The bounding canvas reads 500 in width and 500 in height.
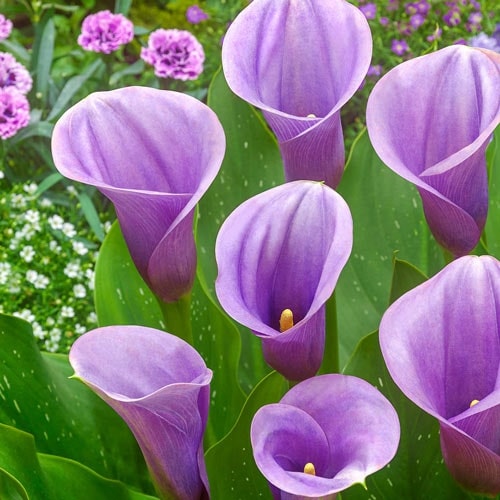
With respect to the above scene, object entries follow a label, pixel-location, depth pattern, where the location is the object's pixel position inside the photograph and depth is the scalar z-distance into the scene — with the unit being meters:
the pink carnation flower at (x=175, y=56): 1.54
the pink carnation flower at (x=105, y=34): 1.56
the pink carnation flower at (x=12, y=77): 1.46
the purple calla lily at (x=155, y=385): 0.81
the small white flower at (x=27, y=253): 1.37
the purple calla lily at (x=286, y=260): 0.82
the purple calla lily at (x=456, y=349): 0.80
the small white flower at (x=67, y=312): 1.34
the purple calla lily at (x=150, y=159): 0.85
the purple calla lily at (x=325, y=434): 0.78
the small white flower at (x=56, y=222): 1.43
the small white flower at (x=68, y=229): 1.41
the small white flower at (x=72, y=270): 1.39
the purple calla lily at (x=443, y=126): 0.86
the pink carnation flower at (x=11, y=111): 1.42
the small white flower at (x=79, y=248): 1.40
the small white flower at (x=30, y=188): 1.44
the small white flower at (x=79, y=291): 1.37
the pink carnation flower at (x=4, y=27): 1.59
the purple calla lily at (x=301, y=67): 0.87
